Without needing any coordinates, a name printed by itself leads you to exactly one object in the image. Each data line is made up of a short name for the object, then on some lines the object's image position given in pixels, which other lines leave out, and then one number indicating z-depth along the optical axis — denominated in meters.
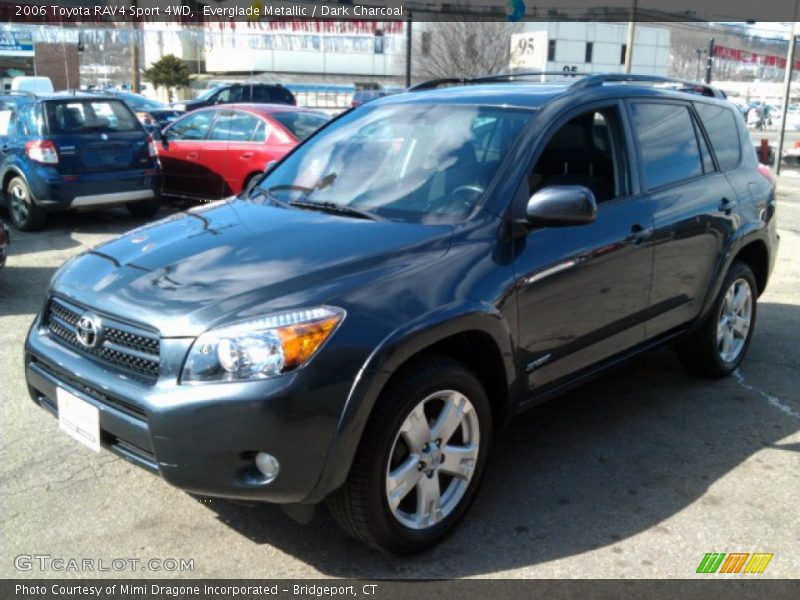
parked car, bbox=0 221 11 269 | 6.96
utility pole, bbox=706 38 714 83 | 35.08
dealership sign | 47.50
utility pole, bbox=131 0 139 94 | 30.36
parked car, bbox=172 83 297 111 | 25.50
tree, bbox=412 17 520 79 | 49.12
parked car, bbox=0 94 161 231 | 9.65
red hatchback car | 10.27
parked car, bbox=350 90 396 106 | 30.92
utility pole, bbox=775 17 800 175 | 17.55
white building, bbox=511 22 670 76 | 77.44
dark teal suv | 2.75
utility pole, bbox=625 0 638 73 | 29.32
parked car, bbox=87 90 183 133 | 21.11
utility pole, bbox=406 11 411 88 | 23.37
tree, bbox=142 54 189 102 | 51.88
